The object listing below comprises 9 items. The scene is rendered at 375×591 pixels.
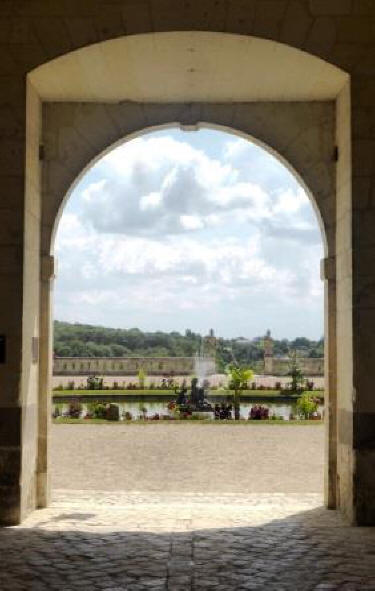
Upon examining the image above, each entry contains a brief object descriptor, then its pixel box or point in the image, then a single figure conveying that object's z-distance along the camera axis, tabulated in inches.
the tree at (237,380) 623.8
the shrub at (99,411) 604.1
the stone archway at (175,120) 230.2
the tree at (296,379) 788.6
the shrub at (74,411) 618.5
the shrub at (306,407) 609.6
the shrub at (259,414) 593.3
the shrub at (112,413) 598.8
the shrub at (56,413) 630.5
